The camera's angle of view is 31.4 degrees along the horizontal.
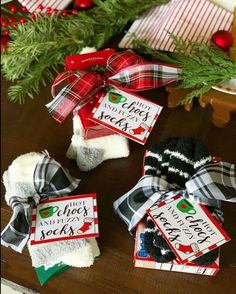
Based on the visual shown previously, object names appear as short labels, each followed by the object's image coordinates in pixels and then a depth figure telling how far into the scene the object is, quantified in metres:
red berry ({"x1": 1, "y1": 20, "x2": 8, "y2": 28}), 0.83
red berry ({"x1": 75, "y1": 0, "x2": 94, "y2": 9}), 0.84
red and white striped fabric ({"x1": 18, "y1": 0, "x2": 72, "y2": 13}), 0.84
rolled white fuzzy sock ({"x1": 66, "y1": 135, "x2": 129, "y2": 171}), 0.68
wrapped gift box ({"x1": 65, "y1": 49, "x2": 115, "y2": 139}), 0.67
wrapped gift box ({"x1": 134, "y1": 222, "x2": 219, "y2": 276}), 0.57
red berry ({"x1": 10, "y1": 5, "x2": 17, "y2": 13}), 0.86
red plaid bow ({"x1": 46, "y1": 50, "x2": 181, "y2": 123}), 0.67
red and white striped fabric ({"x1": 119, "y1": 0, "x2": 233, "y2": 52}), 0.77
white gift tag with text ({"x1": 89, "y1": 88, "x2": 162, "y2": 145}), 0.65
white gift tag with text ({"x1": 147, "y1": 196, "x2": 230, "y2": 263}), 0.55
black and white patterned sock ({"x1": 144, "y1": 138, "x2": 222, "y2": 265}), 0.57
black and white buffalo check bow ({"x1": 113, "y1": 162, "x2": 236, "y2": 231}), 0.57
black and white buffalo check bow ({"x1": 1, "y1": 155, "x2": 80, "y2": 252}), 0.60
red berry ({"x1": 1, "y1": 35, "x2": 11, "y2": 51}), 0.83
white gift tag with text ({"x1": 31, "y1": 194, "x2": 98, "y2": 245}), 0.59
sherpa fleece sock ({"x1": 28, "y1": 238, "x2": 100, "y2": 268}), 0.58
